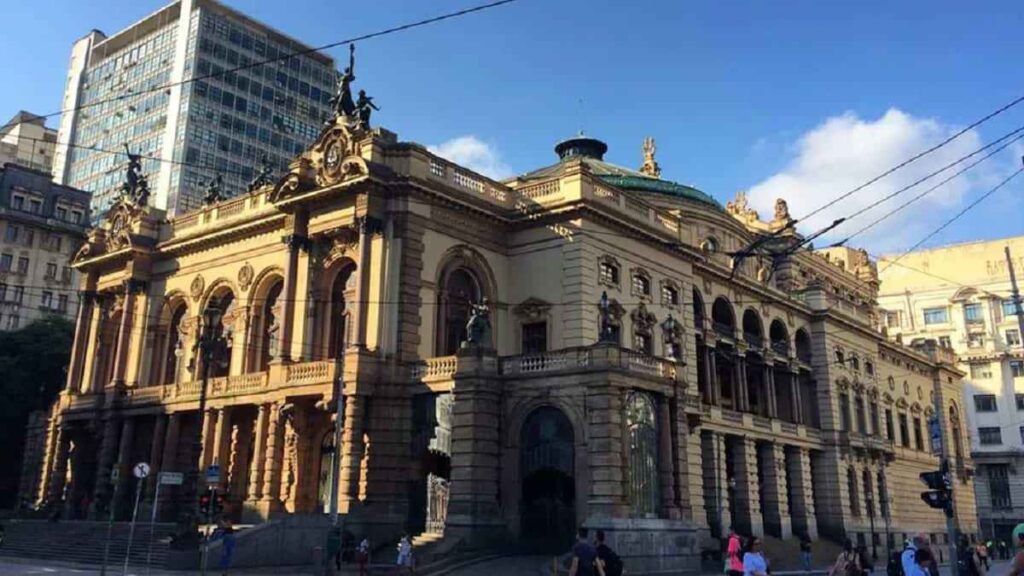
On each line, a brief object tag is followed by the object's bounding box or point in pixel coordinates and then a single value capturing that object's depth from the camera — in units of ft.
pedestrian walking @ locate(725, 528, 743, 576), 54.60
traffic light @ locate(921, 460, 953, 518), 58.18
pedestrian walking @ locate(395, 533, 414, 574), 90.82
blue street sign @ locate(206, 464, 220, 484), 88.33
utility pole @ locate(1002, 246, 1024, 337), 75.98
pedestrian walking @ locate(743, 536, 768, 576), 46.03
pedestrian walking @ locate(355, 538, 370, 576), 91.15
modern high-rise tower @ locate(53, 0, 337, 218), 284.41
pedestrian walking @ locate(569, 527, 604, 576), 48.34
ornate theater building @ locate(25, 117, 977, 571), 103.81
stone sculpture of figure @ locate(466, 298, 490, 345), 106.83
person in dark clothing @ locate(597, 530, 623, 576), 50.16
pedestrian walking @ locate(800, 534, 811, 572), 132.46
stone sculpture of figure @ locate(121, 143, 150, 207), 166.81
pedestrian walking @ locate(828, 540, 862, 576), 67.31
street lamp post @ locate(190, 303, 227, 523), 99.86
